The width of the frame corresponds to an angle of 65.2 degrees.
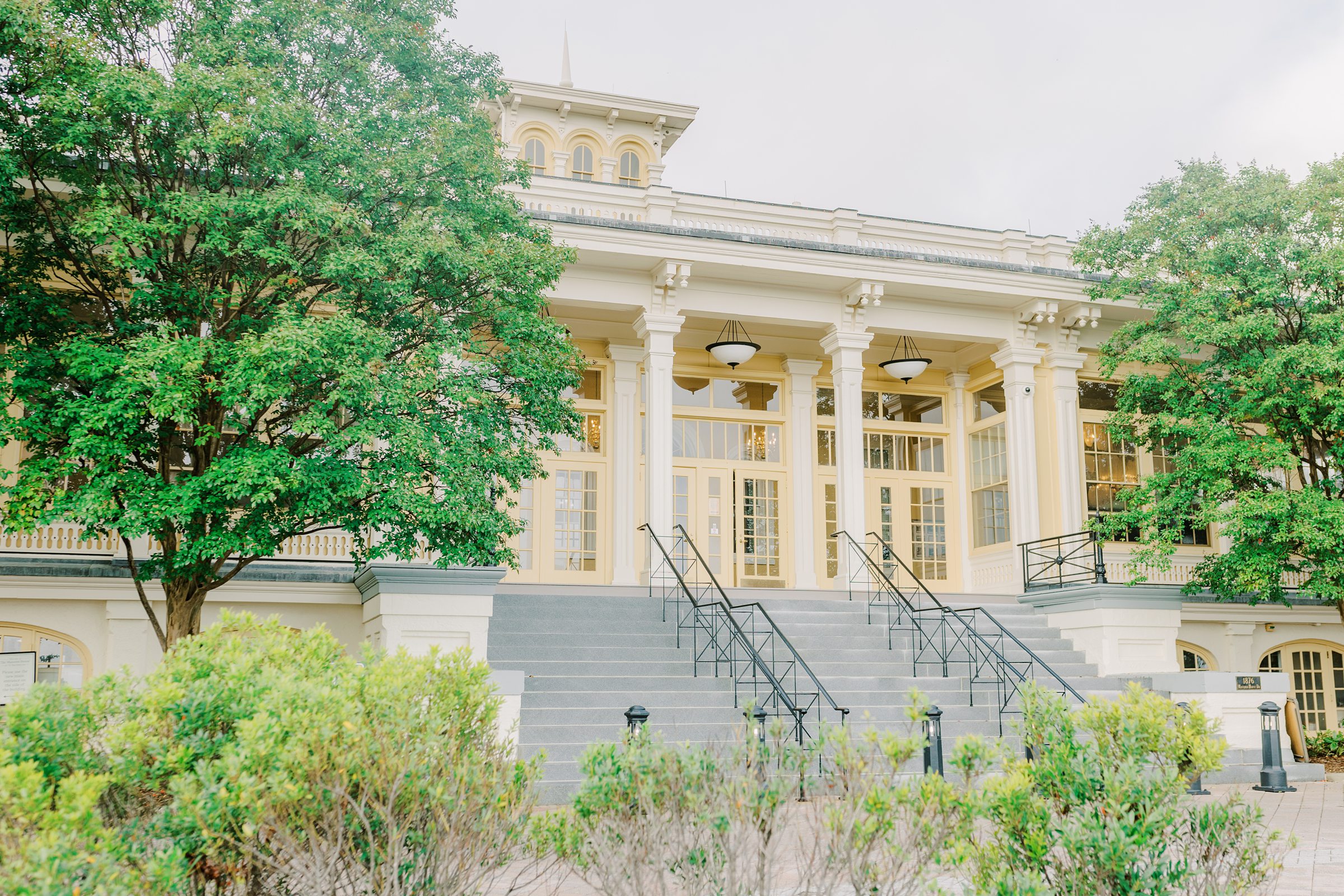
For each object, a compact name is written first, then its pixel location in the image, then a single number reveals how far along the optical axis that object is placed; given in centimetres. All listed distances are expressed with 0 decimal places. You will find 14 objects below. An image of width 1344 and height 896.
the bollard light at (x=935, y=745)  914
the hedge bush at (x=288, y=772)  383
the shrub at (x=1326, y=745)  1516
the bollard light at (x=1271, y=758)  1082
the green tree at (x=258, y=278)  877
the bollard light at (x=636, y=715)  852
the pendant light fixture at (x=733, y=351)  1622
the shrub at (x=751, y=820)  405
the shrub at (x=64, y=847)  309
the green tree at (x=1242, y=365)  1339
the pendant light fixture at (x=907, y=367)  1731
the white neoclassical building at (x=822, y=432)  1472
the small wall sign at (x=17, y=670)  1078
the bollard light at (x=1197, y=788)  1009
